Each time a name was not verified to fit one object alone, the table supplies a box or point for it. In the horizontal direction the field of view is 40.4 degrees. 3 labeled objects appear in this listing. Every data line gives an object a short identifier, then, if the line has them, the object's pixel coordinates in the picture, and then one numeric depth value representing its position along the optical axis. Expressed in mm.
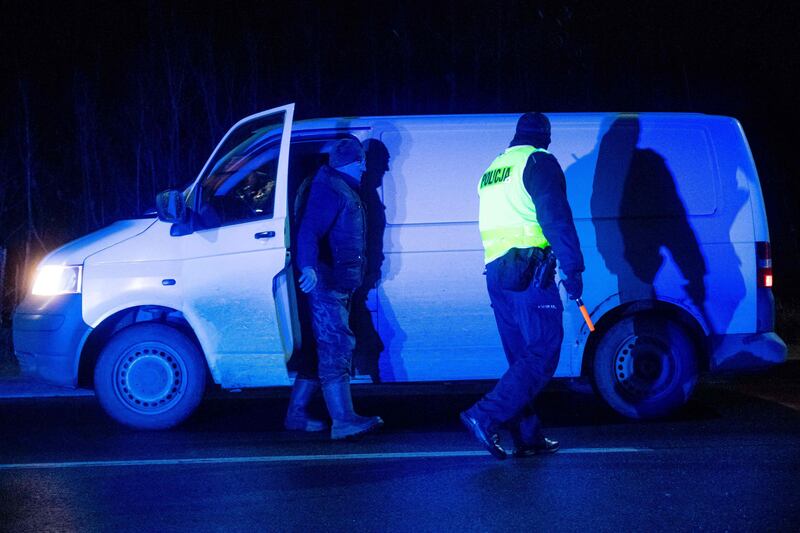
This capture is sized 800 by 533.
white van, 7188
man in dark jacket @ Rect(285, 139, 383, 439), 6680
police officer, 5836
